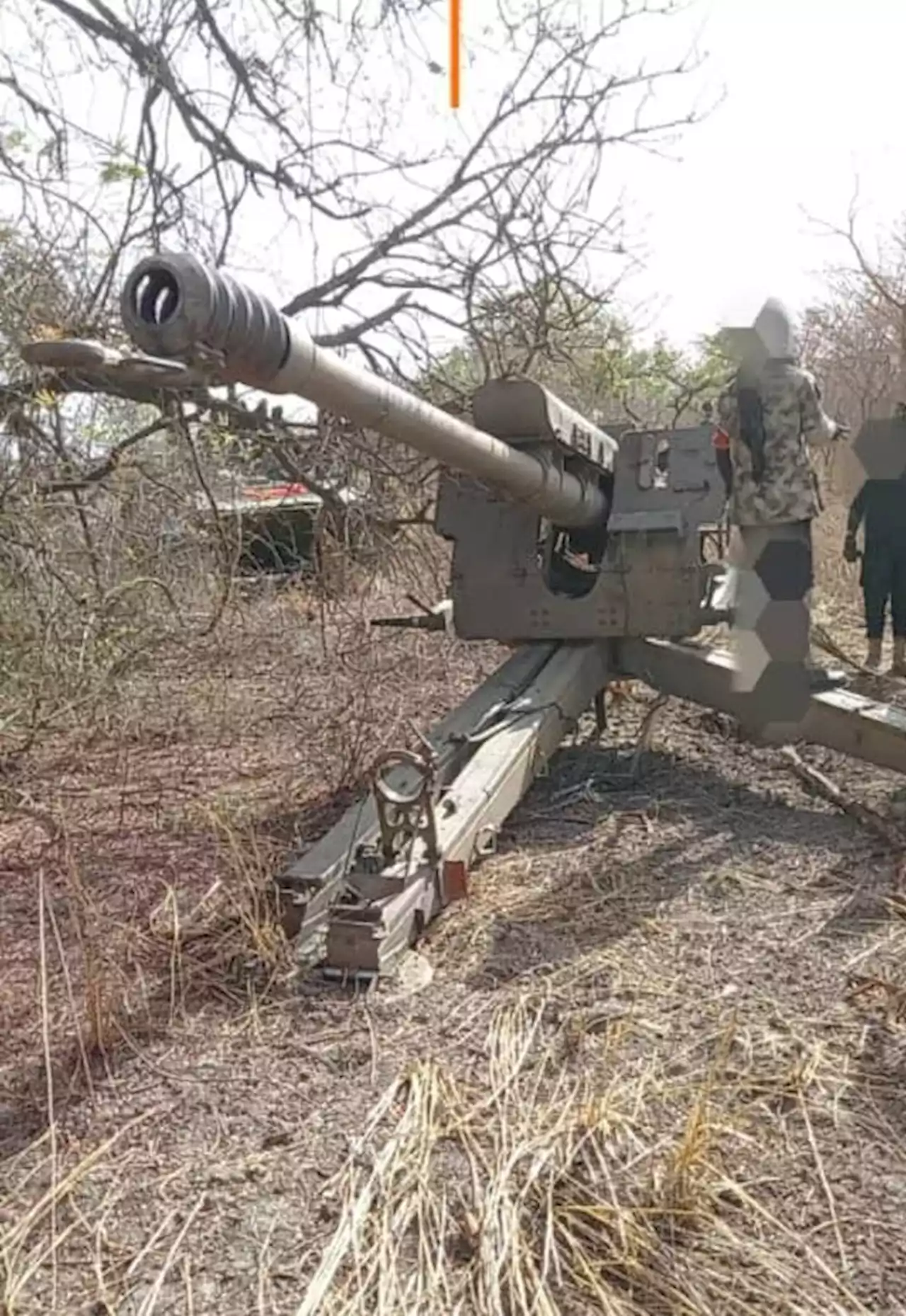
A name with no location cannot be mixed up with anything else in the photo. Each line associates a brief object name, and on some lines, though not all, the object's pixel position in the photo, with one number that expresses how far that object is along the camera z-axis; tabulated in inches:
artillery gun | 121.0
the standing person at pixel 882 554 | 339.9
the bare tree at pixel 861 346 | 653.9
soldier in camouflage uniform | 241.1
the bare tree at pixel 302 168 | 276.7
